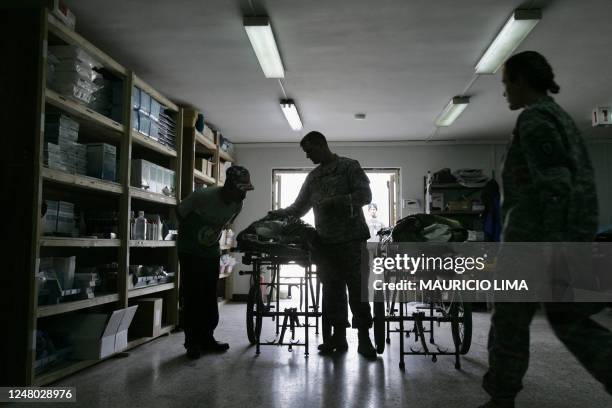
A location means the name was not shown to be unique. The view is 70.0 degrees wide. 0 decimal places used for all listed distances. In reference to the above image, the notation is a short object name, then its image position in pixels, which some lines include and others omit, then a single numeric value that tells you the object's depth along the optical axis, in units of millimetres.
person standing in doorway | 7965
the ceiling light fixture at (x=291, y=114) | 5504
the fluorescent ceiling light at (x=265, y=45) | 3381
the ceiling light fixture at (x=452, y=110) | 5386
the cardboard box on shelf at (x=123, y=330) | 3498
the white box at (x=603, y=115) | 5785
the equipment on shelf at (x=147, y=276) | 3914
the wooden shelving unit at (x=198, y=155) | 5441
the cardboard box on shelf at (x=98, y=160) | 3492
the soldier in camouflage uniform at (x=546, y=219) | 1697
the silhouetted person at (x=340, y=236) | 3408
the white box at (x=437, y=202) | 7411
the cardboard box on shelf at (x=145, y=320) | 4129
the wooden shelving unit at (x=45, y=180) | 2602
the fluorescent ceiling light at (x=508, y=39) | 3287
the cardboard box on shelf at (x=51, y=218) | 3005
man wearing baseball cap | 3486
